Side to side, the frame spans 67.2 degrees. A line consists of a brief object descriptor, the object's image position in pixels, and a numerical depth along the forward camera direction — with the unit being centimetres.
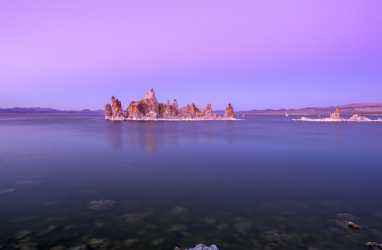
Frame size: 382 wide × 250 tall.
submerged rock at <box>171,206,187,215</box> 1259
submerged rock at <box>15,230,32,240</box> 1004
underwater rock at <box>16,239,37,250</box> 927
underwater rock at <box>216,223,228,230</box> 1099
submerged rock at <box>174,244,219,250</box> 803
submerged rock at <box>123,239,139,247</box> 967
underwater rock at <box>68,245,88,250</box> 928
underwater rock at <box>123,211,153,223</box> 1173
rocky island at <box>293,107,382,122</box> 12181
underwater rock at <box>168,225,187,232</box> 1079
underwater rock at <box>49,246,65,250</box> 927
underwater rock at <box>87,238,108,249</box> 948
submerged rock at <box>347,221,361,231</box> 1085
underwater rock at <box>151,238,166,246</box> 968
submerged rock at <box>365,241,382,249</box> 930
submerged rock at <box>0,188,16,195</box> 1562
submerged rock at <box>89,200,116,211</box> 1313
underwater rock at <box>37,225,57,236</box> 1038
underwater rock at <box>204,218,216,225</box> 1148
